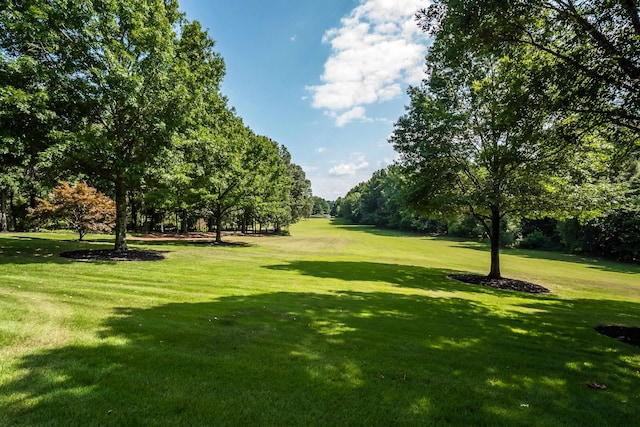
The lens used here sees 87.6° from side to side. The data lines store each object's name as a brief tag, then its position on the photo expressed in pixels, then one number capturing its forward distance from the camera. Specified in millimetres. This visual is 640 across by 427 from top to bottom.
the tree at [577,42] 6859
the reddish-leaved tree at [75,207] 21625
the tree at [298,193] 63750
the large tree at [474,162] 14500
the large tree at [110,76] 12242
